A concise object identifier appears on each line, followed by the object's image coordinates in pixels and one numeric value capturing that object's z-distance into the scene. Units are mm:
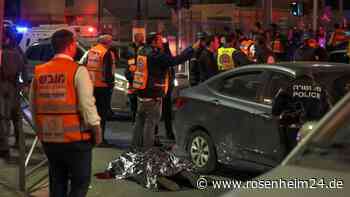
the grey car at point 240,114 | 7973
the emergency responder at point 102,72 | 11445
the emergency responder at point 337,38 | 21328
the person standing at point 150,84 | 9984
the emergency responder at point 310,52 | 14859
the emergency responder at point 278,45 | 19047
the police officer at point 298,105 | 7520
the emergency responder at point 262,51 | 14578
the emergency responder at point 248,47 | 15657
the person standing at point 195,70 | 12867
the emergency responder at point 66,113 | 5766
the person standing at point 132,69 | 12477
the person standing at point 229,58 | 13062
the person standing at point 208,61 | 12633
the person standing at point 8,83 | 10305
